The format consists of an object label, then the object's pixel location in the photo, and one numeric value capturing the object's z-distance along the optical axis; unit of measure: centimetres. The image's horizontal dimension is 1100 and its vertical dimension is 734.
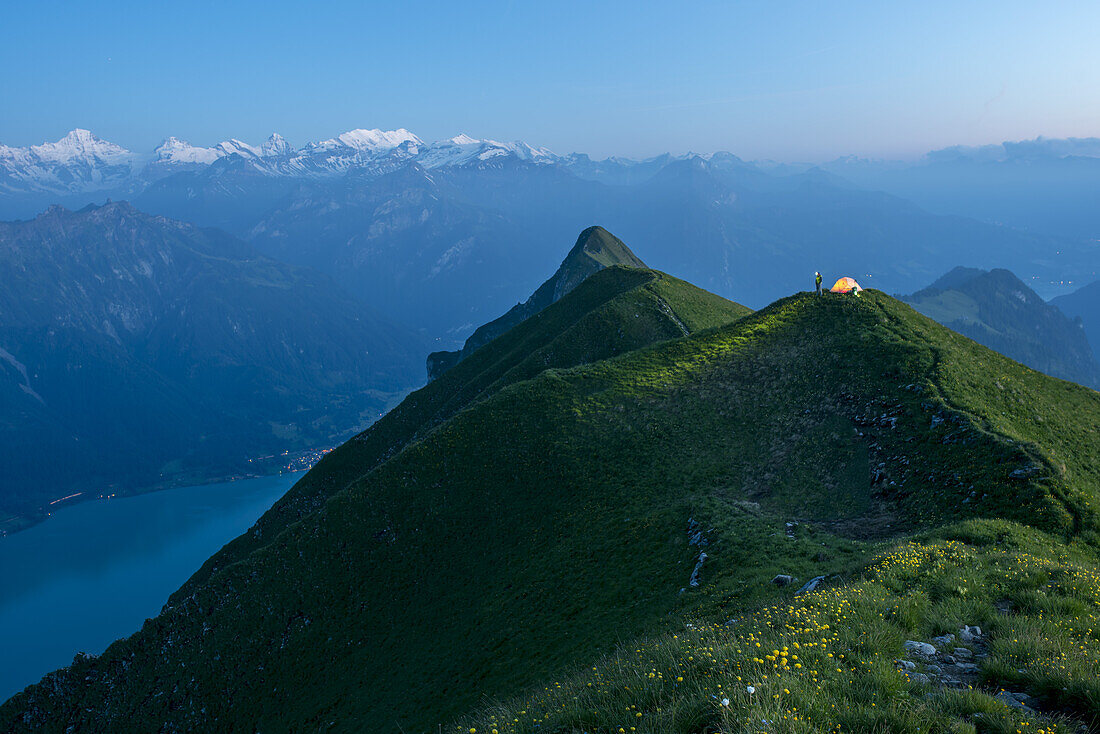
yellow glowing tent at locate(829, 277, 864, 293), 5956
